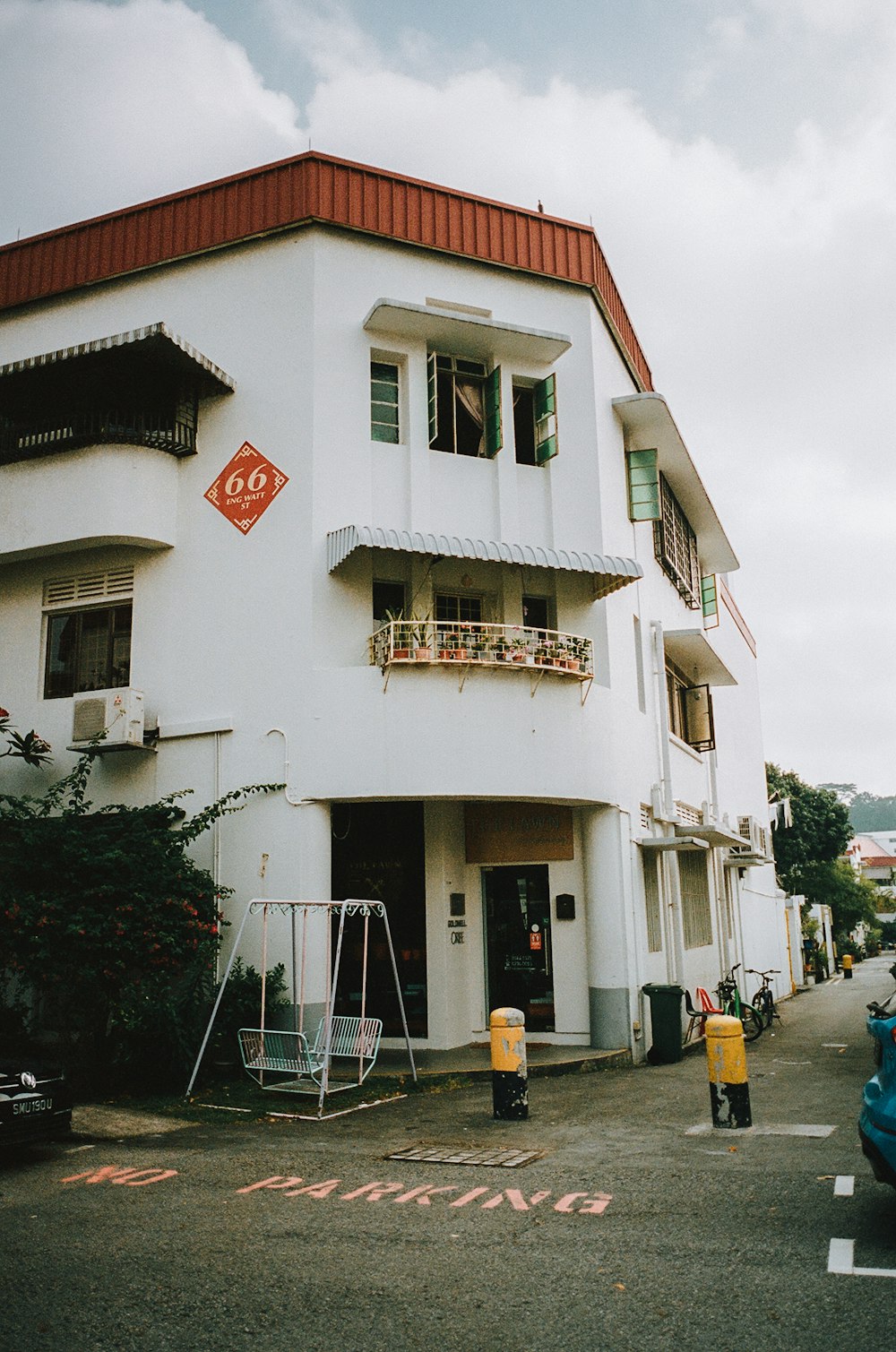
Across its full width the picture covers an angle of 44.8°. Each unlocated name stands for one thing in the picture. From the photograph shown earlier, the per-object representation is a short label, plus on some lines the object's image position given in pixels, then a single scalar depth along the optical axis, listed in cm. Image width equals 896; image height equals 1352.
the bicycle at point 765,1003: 2198
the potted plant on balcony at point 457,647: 1441
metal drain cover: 888
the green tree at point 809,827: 5034
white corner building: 1453
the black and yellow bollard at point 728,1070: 981
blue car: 604
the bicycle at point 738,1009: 1830
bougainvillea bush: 1228
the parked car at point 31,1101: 861
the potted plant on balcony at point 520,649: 1476
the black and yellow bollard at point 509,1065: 1037
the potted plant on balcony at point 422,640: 1427
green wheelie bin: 1528
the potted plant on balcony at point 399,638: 1427
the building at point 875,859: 10812
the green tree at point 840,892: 5466
